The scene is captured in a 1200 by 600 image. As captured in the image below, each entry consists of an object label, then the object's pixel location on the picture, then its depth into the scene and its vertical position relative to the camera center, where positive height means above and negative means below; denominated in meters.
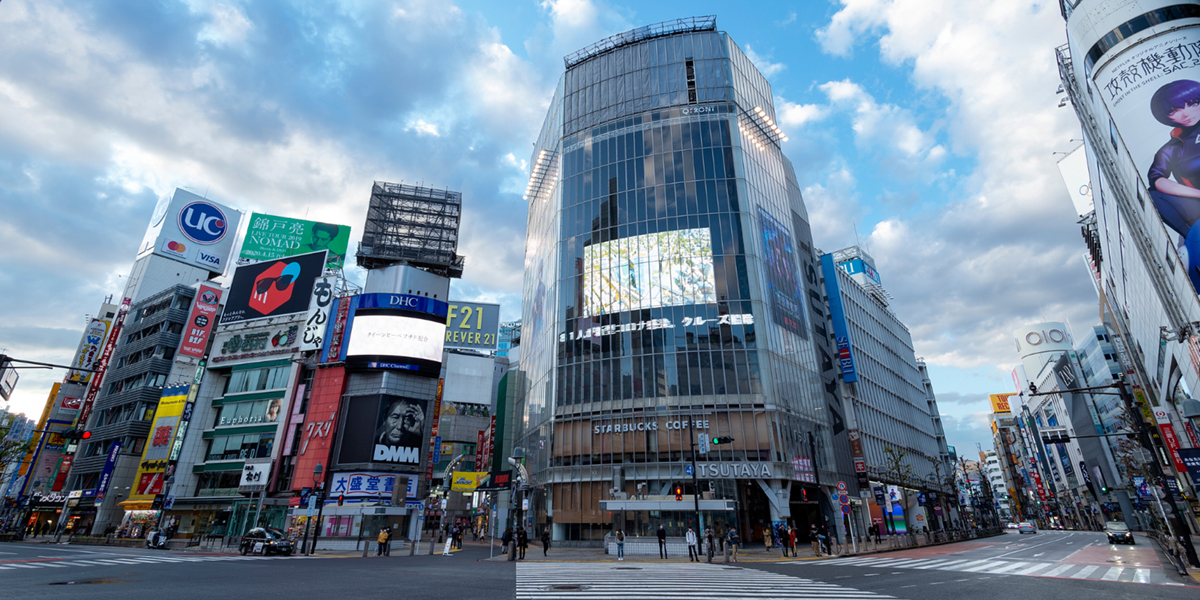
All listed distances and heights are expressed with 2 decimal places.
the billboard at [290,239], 77.81 +39.47
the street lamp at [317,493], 34.22 +1.51
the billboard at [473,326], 91.94 +31.11
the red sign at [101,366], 66.75 +18.44
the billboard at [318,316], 56.66 +20.45
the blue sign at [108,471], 56.44 +4.88
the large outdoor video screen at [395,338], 55.25 +17.74
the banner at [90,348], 69.69 +22.05
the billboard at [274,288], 60.22 +24.71
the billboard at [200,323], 62.09 +21.63
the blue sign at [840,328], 60.06 +20.29
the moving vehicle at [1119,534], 40.97 -1.35
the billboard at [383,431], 51.31 +8.00
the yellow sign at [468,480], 70.25 +4.73
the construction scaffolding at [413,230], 92.12 +47.52
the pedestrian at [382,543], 35.28 -1.49
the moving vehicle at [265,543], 31.62 -1.32
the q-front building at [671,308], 43.44 +18.20
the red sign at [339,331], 55.47 +18.54
